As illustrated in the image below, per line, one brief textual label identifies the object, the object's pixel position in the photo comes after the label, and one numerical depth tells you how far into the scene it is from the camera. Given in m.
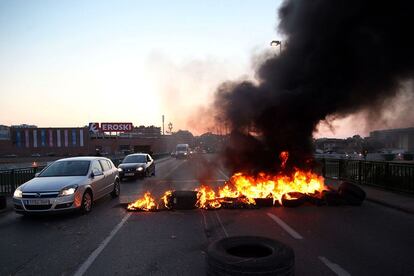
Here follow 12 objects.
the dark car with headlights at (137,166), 20.54
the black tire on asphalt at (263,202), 10.32
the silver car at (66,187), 8.95
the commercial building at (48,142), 81.06
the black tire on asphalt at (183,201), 10.09
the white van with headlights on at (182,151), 52.61
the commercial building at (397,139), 74.50
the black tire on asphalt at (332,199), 10.56
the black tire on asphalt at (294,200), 10.31
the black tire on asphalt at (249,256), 3.81
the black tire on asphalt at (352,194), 10.56
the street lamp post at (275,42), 20.83
